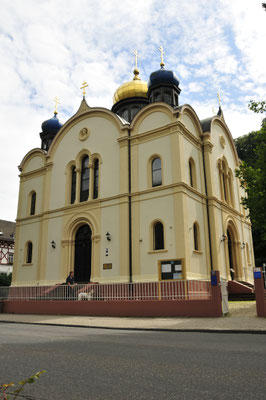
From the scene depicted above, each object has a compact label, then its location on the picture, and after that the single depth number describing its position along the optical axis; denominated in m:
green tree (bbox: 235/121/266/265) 17.27
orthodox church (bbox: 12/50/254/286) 18.91
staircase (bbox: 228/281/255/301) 19.45
